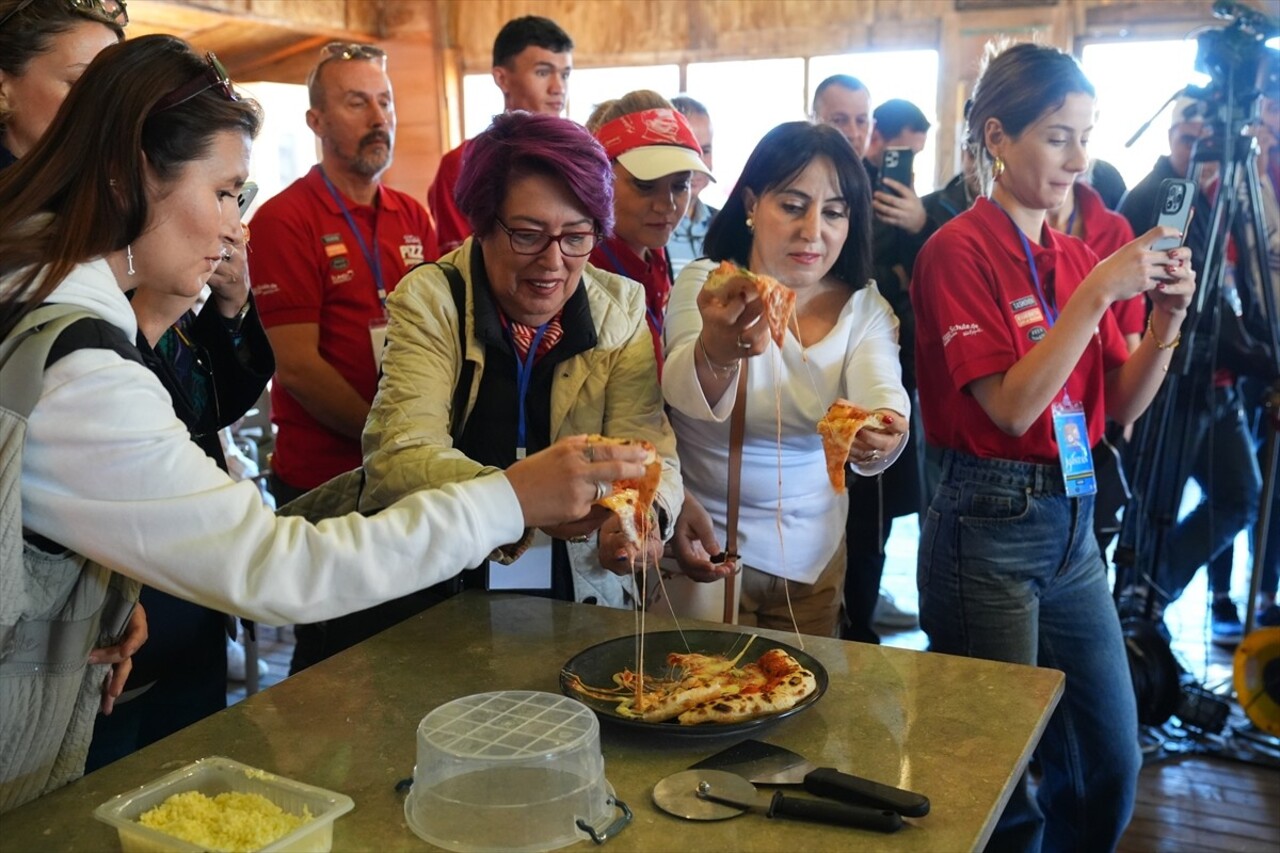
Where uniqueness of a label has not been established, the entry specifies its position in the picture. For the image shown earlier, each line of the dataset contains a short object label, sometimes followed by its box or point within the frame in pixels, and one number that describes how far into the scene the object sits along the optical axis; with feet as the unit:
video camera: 9.04
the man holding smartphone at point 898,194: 9.64
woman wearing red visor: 8.38
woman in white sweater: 3.62
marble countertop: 3.82
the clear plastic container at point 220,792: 3.52
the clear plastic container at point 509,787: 3.76
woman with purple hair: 6.27
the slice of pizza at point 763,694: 4.45
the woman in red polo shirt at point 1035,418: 6.59
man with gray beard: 8.87
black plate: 4.38
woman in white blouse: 6.87
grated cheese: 3.54
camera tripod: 9.12
